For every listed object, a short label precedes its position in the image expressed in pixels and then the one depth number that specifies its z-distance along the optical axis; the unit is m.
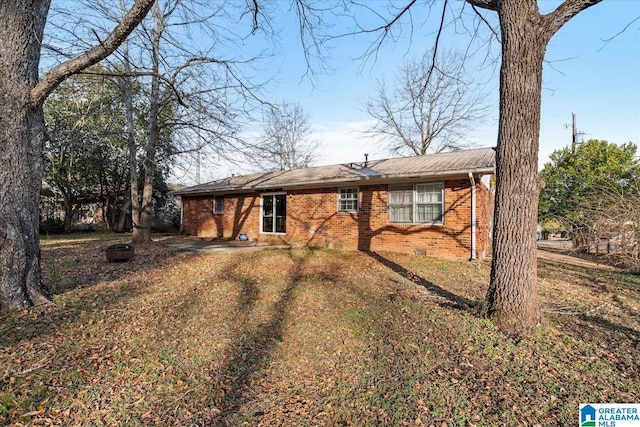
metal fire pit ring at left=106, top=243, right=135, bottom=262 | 7.82
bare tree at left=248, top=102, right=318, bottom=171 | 30.72
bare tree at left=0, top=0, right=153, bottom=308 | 4.18
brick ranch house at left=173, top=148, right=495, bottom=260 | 9.23
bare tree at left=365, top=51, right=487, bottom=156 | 23.88
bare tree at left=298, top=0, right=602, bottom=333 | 4.17
